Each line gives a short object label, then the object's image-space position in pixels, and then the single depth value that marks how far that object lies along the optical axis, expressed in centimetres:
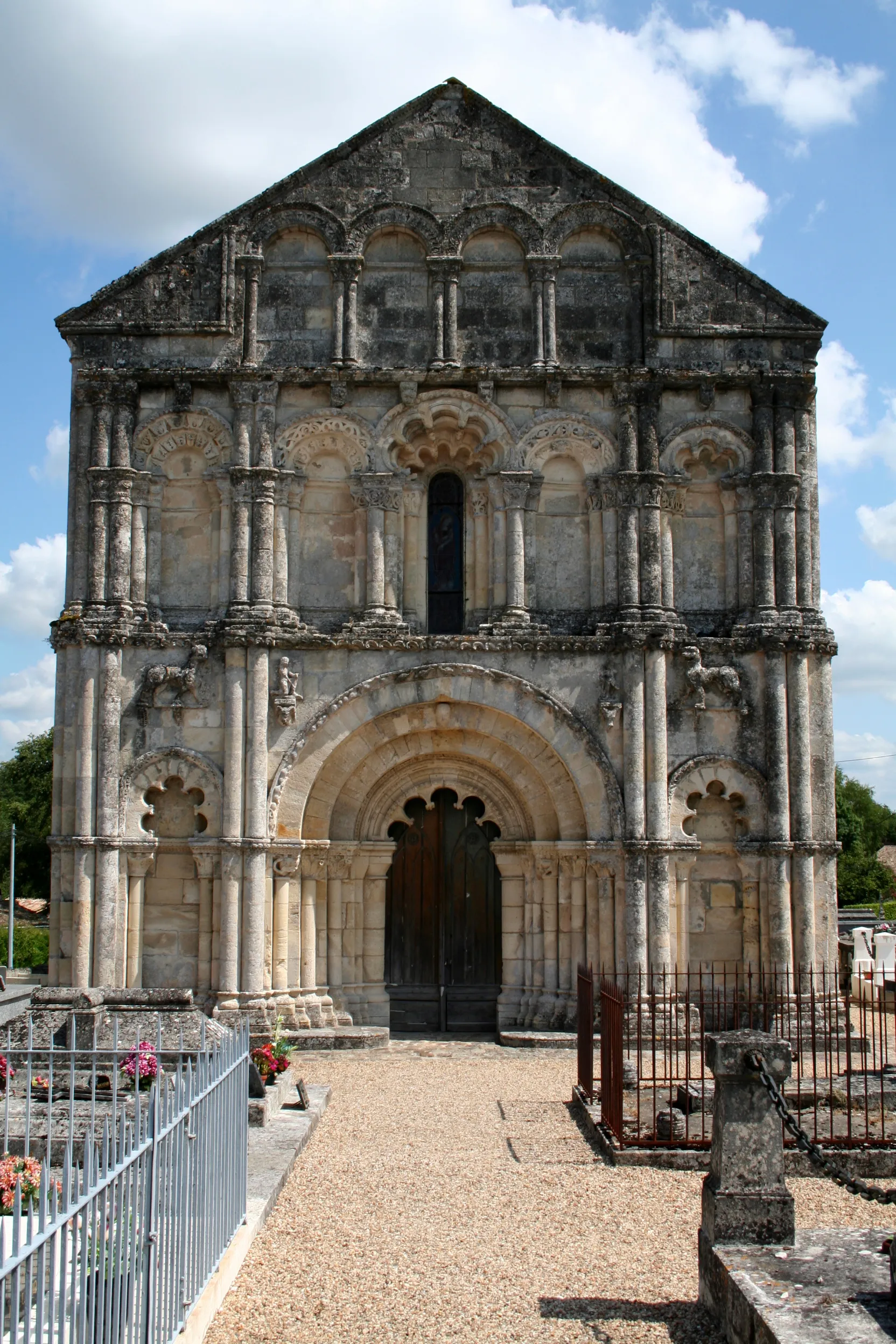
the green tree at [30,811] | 4606
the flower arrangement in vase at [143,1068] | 998
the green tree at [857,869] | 5594
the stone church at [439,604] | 1611
